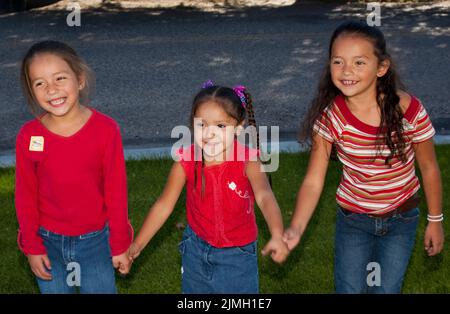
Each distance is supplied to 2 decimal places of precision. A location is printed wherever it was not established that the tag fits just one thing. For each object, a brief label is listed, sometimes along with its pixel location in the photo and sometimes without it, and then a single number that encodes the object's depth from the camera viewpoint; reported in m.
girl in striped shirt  3.65
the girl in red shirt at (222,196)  3.62
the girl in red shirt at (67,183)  3.61
